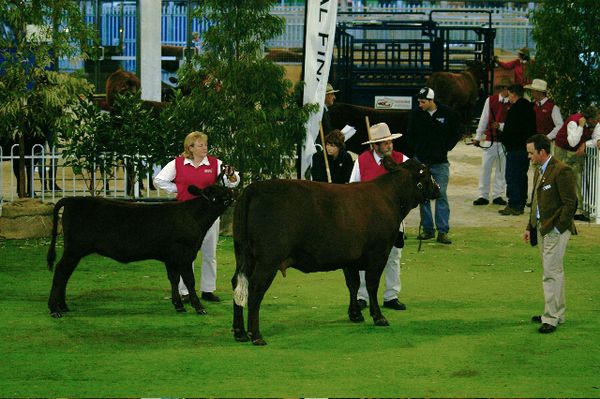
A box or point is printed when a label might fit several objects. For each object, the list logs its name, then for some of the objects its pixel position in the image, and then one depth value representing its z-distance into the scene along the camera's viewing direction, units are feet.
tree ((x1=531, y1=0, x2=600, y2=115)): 61.72
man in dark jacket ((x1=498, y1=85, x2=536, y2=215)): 59.47
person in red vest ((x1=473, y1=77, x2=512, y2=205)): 62.95
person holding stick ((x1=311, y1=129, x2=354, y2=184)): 42.68
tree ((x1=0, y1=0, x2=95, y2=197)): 52.11
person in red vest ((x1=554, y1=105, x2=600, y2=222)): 57.52
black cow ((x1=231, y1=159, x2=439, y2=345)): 33.91
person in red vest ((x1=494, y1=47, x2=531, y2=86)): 86.38
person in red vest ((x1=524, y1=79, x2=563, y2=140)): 60.85
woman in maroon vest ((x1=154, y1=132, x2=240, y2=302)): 39.14
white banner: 52.44
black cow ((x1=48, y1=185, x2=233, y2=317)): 37.68
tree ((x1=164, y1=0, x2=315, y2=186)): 51.06
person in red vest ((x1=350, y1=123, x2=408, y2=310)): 39.14
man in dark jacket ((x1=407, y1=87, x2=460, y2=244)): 52.60
